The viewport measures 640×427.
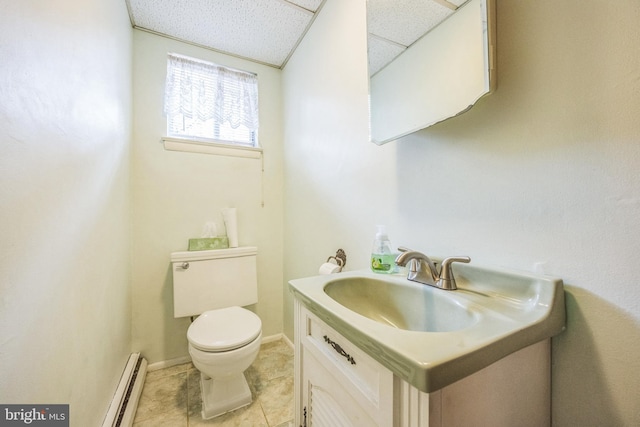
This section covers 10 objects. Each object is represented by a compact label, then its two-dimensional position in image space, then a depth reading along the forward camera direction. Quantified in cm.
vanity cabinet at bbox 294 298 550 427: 41
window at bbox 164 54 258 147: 174
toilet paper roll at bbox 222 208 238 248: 179
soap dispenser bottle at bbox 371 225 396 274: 88
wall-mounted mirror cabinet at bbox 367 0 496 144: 66
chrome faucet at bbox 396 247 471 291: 69
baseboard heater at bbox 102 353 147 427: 108
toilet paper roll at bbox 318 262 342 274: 119
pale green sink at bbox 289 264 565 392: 39
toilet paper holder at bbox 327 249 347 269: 127
